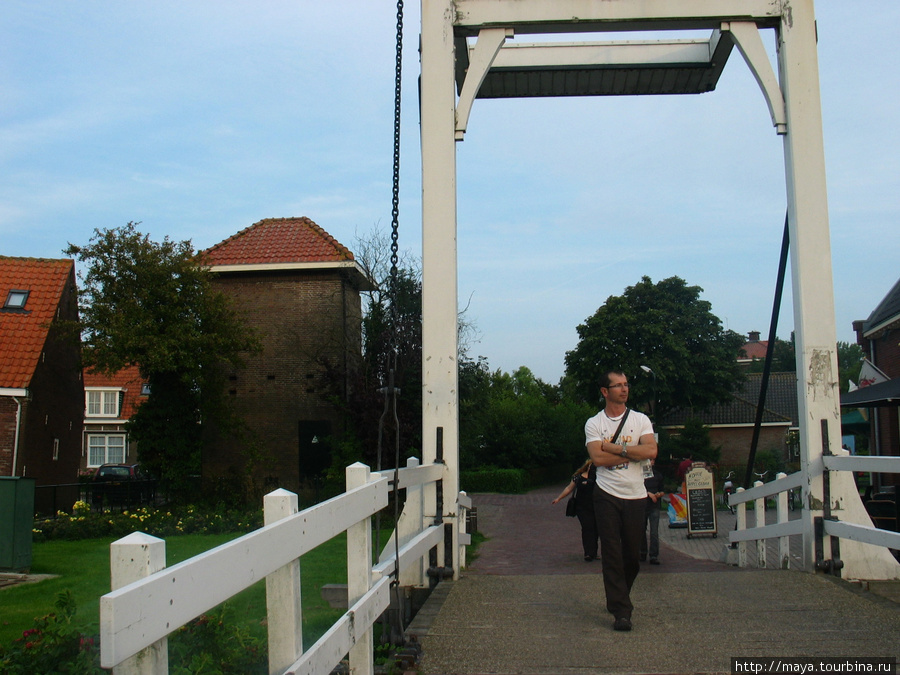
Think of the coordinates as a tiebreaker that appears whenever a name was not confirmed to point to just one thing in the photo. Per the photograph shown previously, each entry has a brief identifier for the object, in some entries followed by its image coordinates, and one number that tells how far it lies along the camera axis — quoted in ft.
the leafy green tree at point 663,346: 147.23
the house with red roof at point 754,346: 351.05
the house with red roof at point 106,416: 173.06
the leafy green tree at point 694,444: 128.16
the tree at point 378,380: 70.59
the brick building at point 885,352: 71.72
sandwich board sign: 56.85
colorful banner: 62.54
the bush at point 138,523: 61.52
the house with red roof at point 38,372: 79.51
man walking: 16.44
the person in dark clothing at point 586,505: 25.49
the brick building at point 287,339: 91.20
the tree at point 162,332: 74.64
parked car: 79.05
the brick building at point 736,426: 159.94
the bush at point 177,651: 12.28
